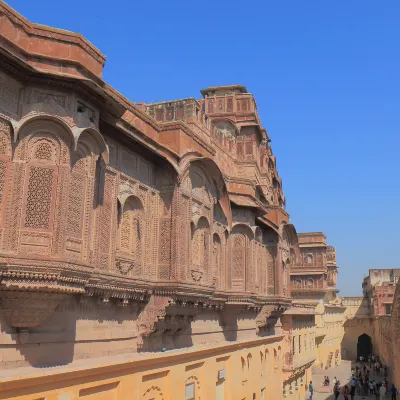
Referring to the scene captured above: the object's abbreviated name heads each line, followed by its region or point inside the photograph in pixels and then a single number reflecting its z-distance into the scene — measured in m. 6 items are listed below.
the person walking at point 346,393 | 27.35
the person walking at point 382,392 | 28.30
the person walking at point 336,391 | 27.78
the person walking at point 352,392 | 29.18
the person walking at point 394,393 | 27.01
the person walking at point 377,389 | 31.05
